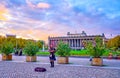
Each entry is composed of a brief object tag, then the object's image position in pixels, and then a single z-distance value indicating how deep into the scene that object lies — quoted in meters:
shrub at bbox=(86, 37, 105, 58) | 10.65
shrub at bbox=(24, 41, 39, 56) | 12.77
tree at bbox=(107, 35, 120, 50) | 44.09
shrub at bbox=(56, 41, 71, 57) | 11.45
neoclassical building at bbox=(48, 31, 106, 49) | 65.54
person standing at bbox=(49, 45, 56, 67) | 9.47
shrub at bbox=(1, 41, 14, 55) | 13.90
